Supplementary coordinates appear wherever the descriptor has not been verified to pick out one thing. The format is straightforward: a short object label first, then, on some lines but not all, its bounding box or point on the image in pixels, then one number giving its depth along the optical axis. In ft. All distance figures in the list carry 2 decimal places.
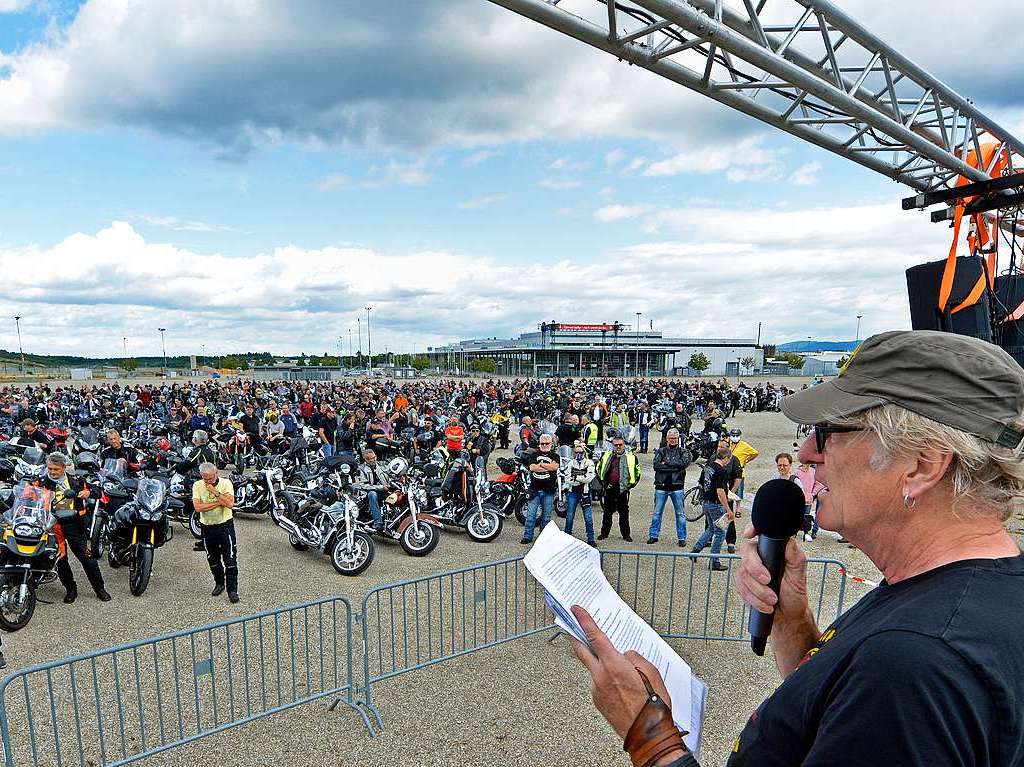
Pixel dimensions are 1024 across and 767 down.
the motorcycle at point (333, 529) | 23.02
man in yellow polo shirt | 20.39
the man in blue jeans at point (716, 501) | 24.43
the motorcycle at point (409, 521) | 25.49
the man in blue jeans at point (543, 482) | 27.14
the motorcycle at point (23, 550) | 17.94
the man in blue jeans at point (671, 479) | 26.94
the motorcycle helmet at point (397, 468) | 28.02
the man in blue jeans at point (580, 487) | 27.55
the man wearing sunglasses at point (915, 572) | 2.48
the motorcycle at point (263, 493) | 28.94
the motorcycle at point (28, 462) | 28.02
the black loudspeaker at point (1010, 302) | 21.93
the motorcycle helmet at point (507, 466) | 34.30
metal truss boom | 13.99
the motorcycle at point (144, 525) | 20.94
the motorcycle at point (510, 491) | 31.22
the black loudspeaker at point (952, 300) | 18.62
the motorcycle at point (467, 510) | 27.99
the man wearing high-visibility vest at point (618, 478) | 27.25
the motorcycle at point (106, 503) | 22.65
